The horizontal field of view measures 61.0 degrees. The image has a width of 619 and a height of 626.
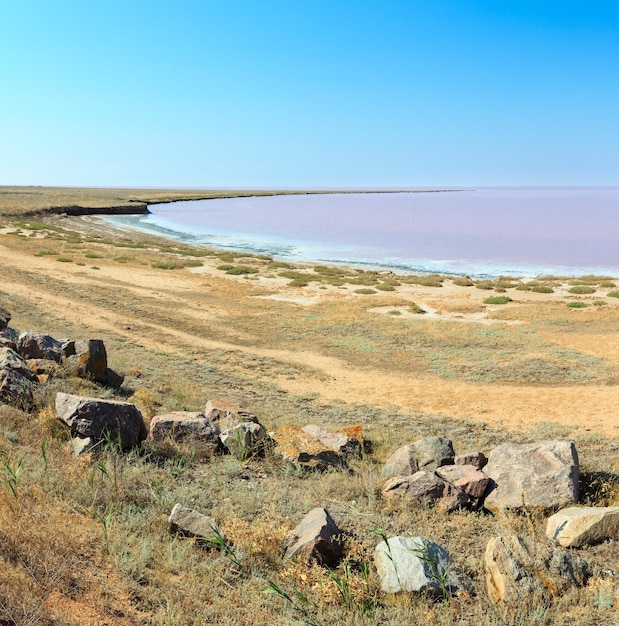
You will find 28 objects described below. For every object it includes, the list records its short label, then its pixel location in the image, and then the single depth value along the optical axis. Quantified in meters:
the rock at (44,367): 10.53
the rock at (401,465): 8.20
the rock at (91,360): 11.55
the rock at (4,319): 13.48
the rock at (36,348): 11.31
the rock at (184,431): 8.32
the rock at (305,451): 8.45
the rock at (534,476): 7.00
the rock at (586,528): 5.98
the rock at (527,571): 4.98
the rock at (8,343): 11.06
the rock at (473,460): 8.48
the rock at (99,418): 7.54
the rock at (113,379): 12.22
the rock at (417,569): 4.93
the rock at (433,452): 8.41
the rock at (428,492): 6.95
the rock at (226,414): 9.71
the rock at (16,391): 8.33
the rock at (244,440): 8.36
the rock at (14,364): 8.91
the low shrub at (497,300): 30.72
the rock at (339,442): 9.50
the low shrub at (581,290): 35.28
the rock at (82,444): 7.14
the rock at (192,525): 5.45
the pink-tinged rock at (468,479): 7.28
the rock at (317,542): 5.35
